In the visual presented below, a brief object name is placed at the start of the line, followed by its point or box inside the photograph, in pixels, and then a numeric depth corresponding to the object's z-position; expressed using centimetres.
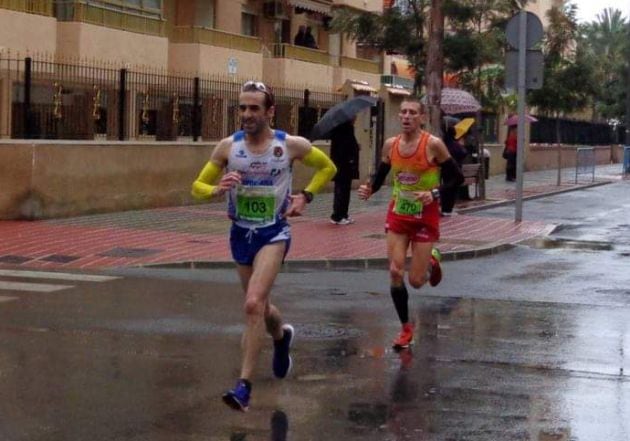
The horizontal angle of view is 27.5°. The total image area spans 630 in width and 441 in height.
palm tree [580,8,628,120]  4718
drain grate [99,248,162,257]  1512
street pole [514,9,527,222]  2056
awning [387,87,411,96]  3119
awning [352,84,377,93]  3219
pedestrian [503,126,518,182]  3672
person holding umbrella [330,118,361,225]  1977
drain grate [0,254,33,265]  1450
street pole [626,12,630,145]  5181
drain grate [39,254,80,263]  1459
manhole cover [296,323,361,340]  999
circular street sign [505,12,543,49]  2050
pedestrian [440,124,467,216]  2184
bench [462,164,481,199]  2512
